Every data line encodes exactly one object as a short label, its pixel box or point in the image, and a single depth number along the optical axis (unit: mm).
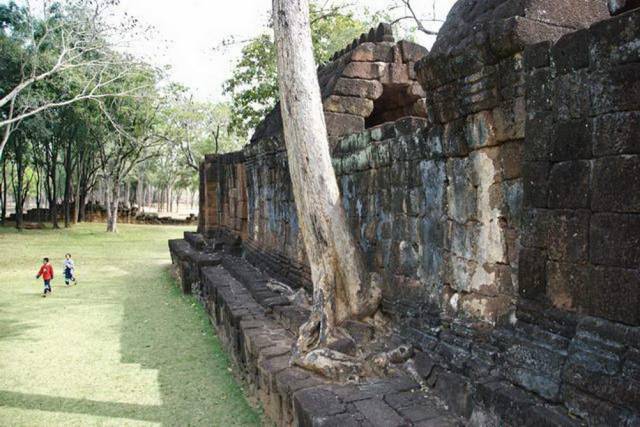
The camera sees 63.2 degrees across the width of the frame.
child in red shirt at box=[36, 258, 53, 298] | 11070
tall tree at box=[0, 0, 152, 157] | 17312
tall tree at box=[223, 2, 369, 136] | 19531
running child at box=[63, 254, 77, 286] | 12109
